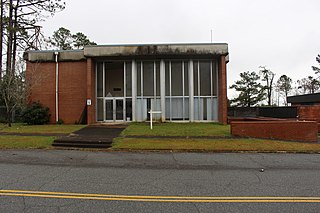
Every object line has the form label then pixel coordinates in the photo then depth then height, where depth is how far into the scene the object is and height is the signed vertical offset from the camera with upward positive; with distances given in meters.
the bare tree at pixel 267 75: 62.33 +9.39
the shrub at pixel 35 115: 21.00 -0.15
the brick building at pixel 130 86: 22.38 +2.46
